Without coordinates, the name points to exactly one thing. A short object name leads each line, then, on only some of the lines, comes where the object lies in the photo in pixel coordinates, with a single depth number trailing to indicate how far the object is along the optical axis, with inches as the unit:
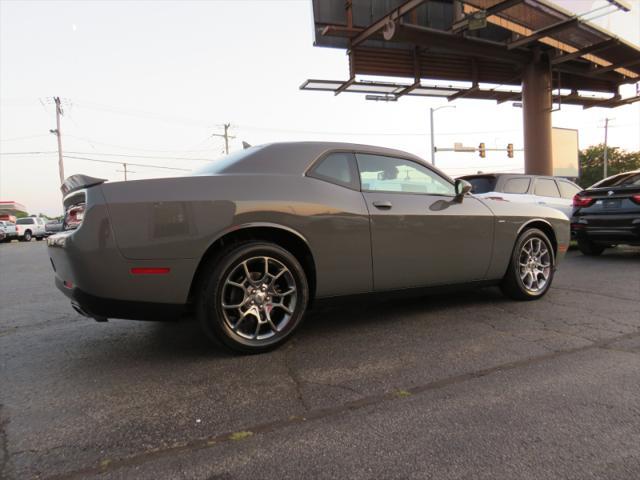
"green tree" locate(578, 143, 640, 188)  2534.4
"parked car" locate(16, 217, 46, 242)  1204.5
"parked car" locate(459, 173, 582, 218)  320.5
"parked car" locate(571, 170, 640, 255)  286.2
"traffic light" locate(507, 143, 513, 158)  1128.2
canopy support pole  522.0
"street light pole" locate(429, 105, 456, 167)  1245.1
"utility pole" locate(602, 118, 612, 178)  2155.0
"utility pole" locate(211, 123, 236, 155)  2290.8
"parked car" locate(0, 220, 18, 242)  1141.1
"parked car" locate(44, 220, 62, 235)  1239.5
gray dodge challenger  109.9
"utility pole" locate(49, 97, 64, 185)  1657.6
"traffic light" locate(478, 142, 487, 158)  1146.7
